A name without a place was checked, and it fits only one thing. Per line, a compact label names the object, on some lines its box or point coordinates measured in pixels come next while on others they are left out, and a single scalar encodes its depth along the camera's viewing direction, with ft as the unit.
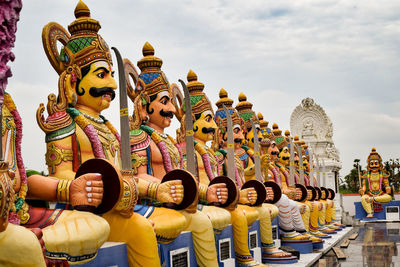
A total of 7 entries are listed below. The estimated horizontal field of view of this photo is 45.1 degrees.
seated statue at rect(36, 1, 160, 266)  10.12
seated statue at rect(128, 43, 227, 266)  15.85
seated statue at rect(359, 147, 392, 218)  60.85
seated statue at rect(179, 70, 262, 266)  19.65
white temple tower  69.56
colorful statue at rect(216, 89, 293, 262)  23.66
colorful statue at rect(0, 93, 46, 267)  7.36
